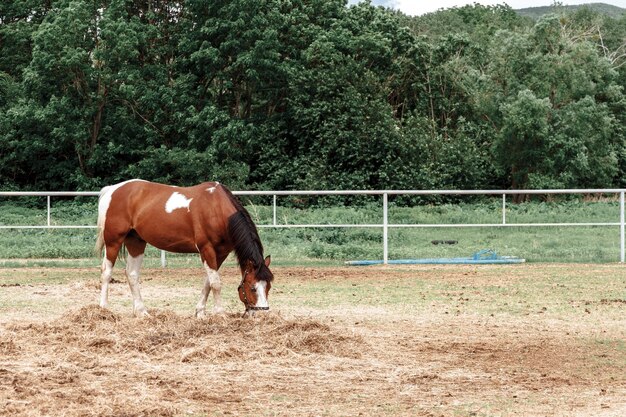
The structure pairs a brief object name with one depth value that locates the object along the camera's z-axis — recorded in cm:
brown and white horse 1710
